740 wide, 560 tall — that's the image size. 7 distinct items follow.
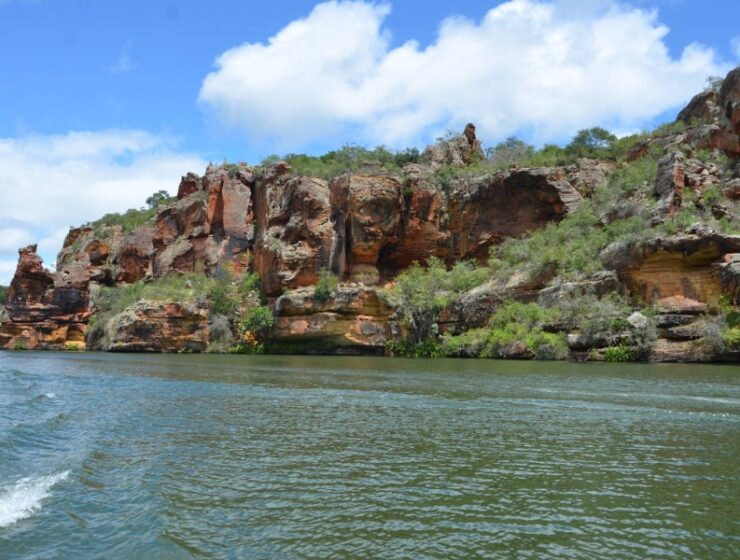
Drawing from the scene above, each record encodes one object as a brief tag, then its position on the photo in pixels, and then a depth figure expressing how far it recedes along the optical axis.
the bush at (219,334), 60.34
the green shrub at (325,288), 53.78
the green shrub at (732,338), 31.70
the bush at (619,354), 35.31
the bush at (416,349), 48.78
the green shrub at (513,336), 39.37
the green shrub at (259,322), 57.03
